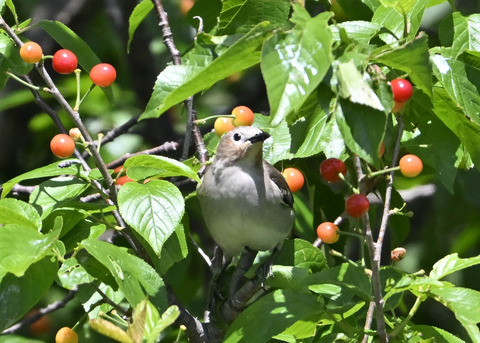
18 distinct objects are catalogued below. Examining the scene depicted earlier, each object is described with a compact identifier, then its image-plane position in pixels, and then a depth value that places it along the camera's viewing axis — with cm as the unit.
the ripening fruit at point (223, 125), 810
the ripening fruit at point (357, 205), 605
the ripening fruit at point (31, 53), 665
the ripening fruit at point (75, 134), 651
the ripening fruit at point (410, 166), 657
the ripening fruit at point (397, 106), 618
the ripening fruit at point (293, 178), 804
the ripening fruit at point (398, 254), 640
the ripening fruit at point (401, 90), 607
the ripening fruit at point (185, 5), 1235
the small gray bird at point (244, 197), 826
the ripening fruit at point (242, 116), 762
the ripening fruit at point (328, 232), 686
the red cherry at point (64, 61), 697
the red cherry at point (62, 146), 663
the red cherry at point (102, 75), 702
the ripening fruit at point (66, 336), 689
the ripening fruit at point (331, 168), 660
